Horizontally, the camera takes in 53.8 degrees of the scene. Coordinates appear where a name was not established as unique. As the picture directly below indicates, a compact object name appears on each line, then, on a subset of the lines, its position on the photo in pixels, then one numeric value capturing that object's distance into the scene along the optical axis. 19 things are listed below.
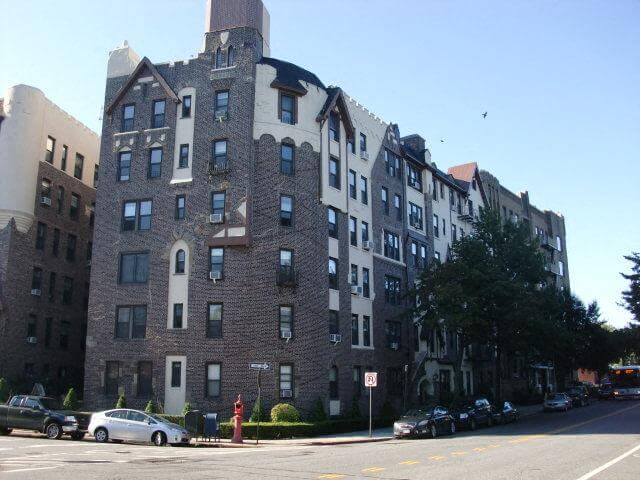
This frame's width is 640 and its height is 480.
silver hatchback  25.39
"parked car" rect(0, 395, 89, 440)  26.94
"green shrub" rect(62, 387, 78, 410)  34.28
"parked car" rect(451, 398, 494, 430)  34.19
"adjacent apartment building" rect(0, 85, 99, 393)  39.94
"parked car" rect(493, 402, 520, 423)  38.69
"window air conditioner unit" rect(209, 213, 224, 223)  34.47
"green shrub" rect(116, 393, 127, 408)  33.30
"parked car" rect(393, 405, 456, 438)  29.16
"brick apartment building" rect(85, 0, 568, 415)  33.75
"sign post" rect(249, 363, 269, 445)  28.51
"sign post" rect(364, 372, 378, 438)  29.69
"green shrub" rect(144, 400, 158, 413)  32.66
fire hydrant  26.81
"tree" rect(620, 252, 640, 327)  57.50
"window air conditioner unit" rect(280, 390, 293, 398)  32.97
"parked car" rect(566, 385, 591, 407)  56.31
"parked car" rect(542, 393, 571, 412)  49.59
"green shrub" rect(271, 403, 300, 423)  31.11
